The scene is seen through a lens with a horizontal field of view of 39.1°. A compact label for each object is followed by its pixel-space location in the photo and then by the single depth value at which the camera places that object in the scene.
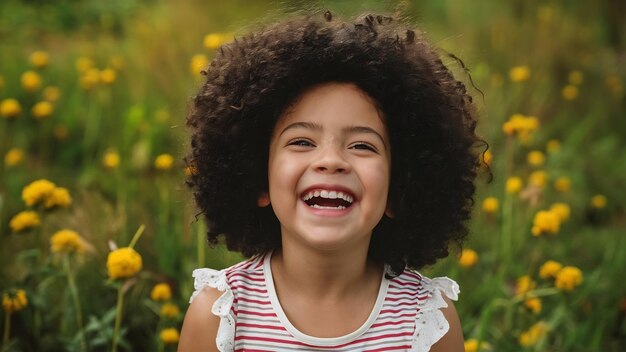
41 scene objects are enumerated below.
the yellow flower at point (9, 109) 2.99
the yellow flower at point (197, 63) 2.97
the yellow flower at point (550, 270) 2.46
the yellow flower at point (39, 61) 3.71
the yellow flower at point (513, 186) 2.79
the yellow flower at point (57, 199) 2.31
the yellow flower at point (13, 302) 2.19
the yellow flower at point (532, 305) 2.47
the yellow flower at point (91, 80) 3.56
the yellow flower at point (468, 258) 2.67
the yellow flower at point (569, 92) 4.15
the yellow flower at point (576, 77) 4.36
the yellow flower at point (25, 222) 2.35
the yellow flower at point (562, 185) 3.28
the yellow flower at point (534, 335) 2.49
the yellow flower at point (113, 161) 3.11
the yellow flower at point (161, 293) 2.30
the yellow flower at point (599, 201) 3.47
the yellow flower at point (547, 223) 2.46
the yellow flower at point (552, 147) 3.62
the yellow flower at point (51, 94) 3.96
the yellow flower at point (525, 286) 2.56
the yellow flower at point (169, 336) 2.26
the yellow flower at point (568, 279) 2.43
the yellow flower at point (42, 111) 3.28
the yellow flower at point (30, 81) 3.51
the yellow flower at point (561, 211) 2.74
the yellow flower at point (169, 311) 2.34
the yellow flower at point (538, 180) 3.01
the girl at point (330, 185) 1.82
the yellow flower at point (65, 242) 2.25
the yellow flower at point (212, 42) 2.82
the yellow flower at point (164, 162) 2.71
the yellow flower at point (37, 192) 2.29
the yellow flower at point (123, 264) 1.98
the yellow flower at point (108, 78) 3.42
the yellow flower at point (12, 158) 3.21
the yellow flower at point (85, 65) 3.87
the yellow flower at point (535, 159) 3.21
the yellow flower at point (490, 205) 2.92
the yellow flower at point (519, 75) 3.51
